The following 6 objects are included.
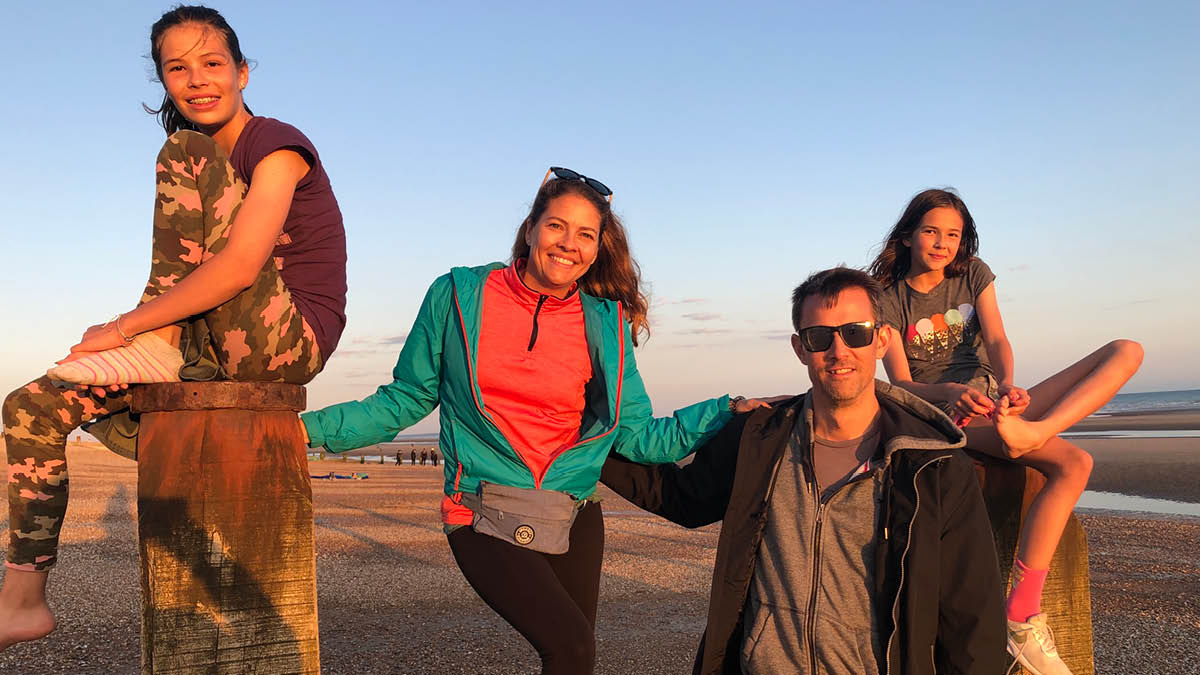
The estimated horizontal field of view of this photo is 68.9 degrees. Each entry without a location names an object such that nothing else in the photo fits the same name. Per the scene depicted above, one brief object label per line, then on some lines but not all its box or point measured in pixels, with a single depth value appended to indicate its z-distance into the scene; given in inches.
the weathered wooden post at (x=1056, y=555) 176.6
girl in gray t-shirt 163.5
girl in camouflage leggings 121.6
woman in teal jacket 140.8
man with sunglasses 134.6
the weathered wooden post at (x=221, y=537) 117.0
